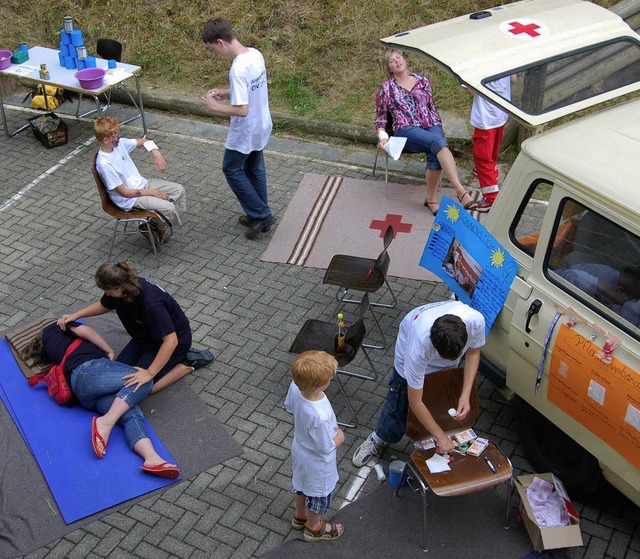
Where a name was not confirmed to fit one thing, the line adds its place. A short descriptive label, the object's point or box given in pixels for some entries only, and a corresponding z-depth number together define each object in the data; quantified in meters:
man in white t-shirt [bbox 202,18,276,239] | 7.03
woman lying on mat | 5.52
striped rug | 7.55
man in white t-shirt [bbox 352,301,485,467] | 4.59
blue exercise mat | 5.28
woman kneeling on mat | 5.66
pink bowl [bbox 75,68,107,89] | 9.02
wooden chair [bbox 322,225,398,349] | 6.36
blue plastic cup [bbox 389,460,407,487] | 5.21
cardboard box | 4.71
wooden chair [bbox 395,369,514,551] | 4.76
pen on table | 4.84
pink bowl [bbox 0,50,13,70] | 9.48
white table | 9.13
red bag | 5.88
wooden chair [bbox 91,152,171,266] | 7.14
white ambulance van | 4.47
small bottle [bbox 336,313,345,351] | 5.71
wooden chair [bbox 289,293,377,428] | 5.68
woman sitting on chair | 7.85
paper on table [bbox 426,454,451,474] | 4.84
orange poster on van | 4.32
